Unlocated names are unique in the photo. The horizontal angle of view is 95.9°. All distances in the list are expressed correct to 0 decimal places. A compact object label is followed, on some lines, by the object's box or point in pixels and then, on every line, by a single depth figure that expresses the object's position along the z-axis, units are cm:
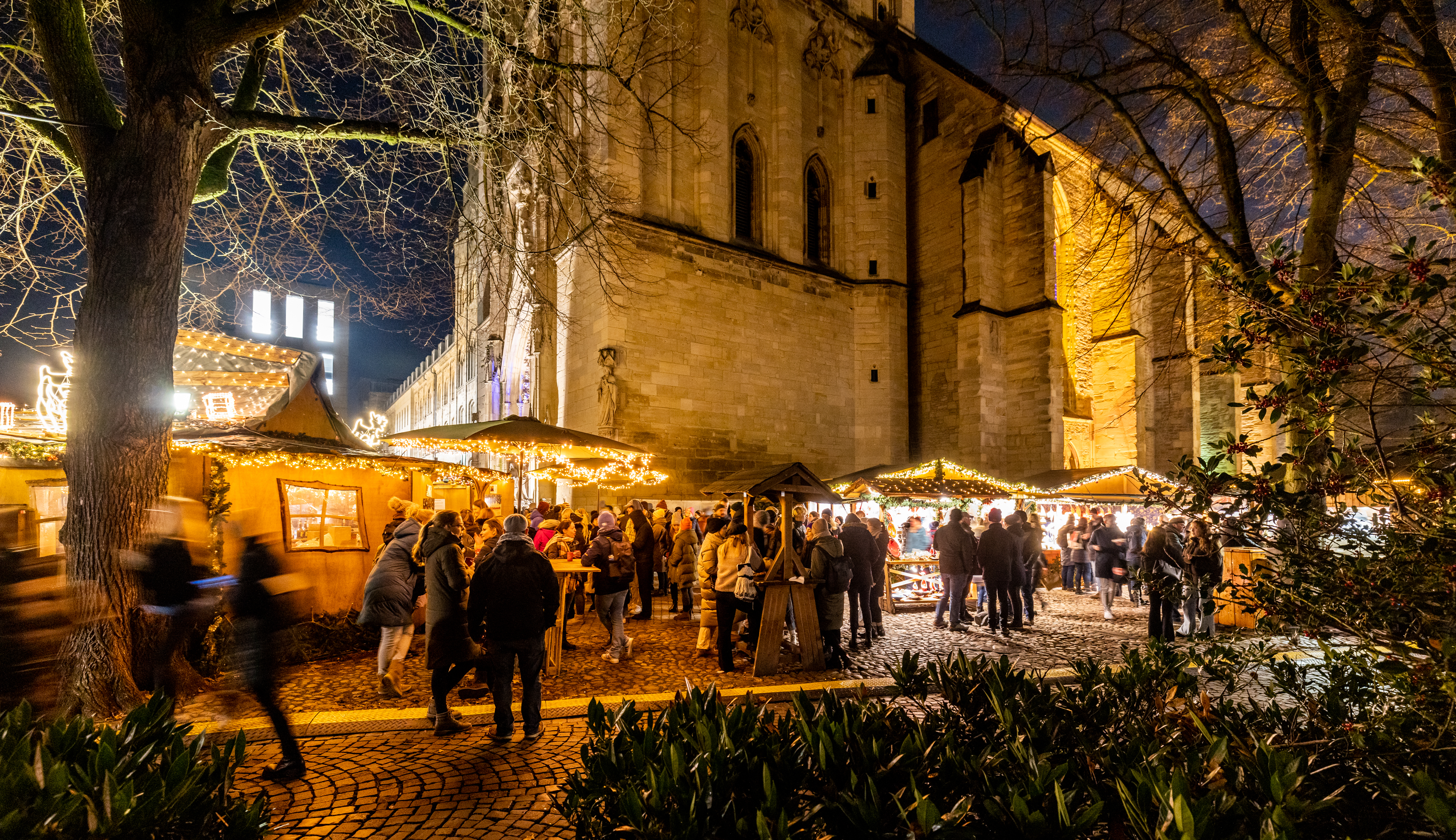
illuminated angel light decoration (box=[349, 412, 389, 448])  1842
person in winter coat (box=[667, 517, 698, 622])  936
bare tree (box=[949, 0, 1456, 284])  507
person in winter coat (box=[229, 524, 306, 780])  379
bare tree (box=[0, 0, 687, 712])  448
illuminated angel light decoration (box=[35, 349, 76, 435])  723
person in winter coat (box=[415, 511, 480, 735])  449
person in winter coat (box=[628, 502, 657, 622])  935
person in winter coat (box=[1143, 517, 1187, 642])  752
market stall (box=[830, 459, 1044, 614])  1094
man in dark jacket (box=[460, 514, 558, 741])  430
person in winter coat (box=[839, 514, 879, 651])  765
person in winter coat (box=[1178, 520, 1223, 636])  691
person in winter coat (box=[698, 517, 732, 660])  677
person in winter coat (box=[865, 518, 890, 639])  819
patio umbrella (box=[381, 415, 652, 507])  804
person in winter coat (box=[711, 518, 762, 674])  637
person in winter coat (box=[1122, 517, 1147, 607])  1054
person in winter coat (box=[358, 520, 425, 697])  532
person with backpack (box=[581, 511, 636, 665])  664
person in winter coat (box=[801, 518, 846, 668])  646
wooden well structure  621
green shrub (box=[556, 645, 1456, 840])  166
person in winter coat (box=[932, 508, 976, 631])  830
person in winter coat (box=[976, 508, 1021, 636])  826
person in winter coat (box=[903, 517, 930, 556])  1260
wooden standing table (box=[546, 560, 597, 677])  604
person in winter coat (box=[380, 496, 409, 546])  680
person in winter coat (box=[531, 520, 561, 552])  823
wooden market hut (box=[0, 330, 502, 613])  690
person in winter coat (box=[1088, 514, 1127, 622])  991
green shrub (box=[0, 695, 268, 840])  157
